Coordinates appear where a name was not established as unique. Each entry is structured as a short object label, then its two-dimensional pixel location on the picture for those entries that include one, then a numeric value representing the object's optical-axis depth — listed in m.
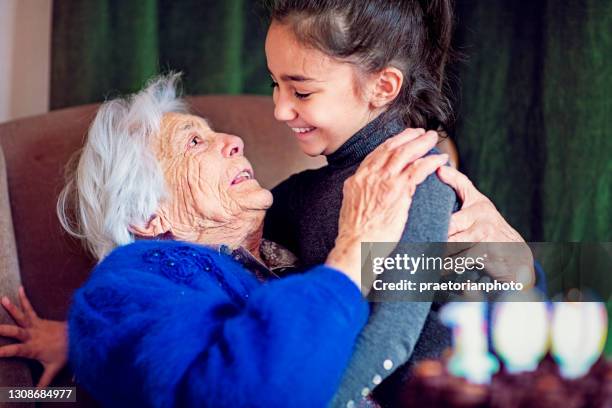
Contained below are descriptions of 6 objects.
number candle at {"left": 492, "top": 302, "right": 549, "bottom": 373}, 1.09
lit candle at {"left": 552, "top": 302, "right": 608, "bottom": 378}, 1.06
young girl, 1.14
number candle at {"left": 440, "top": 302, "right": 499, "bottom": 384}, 1.06
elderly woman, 1.05
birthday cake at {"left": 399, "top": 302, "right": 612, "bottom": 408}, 0.99
